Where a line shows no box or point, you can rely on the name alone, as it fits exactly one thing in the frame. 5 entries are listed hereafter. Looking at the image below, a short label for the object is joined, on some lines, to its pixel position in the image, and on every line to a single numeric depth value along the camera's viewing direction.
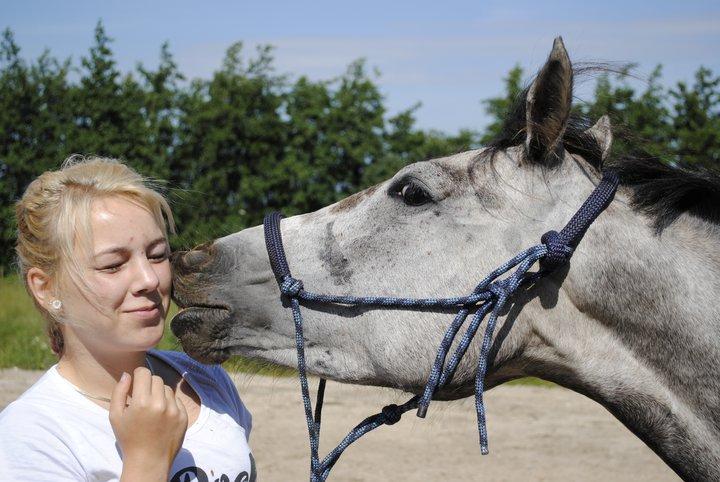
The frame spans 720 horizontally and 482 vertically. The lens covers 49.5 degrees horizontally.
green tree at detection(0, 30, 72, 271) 11.12
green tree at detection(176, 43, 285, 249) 11.54
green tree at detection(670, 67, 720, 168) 7.05
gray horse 2.21
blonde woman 1.77
